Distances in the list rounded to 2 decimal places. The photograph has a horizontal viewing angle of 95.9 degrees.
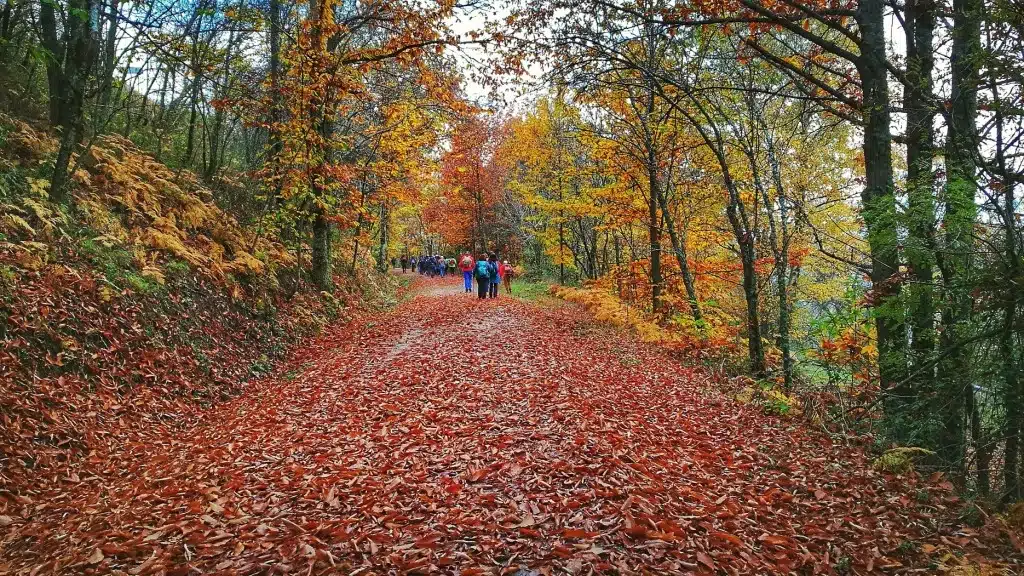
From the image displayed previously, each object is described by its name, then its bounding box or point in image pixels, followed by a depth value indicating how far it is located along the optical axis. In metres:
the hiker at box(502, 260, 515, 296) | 20.14
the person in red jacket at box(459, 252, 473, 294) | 19.22
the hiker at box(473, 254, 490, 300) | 16.22
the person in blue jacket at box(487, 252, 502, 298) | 16.59
